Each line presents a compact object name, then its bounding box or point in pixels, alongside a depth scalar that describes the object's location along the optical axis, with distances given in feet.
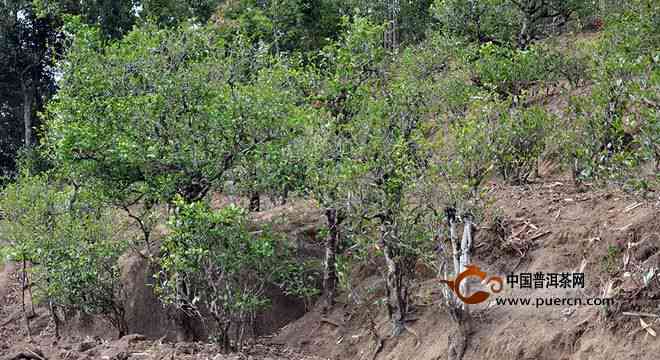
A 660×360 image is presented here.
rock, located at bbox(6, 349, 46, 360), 38.75
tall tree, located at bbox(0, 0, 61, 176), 100.27
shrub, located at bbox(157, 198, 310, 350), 34.06
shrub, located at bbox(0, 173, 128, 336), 41.29
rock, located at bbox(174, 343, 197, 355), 37.37
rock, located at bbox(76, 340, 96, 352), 40.06
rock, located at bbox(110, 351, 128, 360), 36.76
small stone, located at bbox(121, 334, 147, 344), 40.01
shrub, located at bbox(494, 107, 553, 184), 37.01
